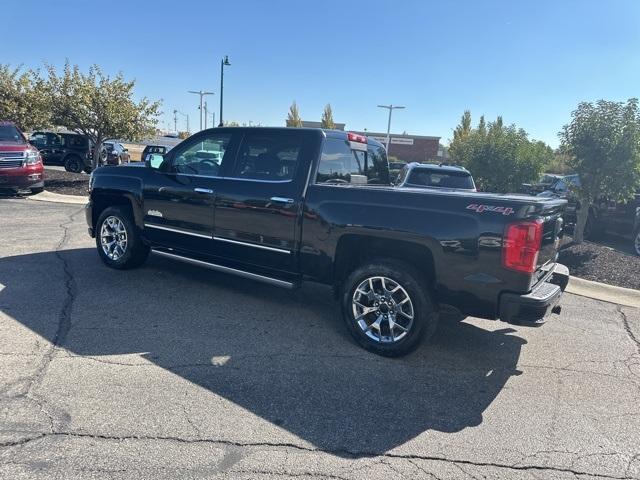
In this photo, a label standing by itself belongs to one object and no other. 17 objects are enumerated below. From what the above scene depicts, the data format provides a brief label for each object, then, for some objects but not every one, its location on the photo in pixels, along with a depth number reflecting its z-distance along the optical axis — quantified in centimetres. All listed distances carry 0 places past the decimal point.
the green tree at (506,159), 1538
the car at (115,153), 2228
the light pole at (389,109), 4494
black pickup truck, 368
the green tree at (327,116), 4962
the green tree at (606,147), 905
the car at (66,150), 2045
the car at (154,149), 2148
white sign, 5362
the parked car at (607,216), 1114
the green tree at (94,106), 1368
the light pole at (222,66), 2289
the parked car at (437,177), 945
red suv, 1173
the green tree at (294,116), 5087
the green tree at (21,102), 1533
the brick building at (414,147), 5394
